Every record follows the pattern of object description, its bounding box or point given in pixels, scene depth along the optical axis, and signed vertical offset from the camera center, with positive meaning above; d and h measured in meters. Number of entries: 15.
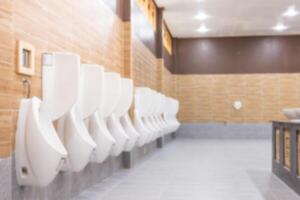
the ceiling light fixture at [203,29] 8.47 +2.05
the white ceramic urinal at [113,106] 2.97 -0.02
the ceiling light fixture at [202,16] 7.27 +2.05
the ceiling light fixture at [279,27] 8.42 +2.08
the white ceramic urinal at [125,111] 3.38 -0.08
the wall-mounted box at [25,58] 1.91 +0.28
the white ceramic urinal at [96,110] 2.59 -0.05
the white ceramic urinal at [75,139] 2.29 -0.25
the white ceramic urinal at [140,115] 4.06 -0.15
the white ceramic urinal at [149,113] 4.41 -0.13
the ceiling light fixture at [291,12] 7.01 +2.09
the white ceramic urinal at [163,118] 5.73 -0.27
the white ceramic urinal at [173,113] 6.93 -0.21
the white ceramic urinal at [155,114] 4.83 -0.17
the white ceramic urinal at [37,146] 1.88 -0.25
